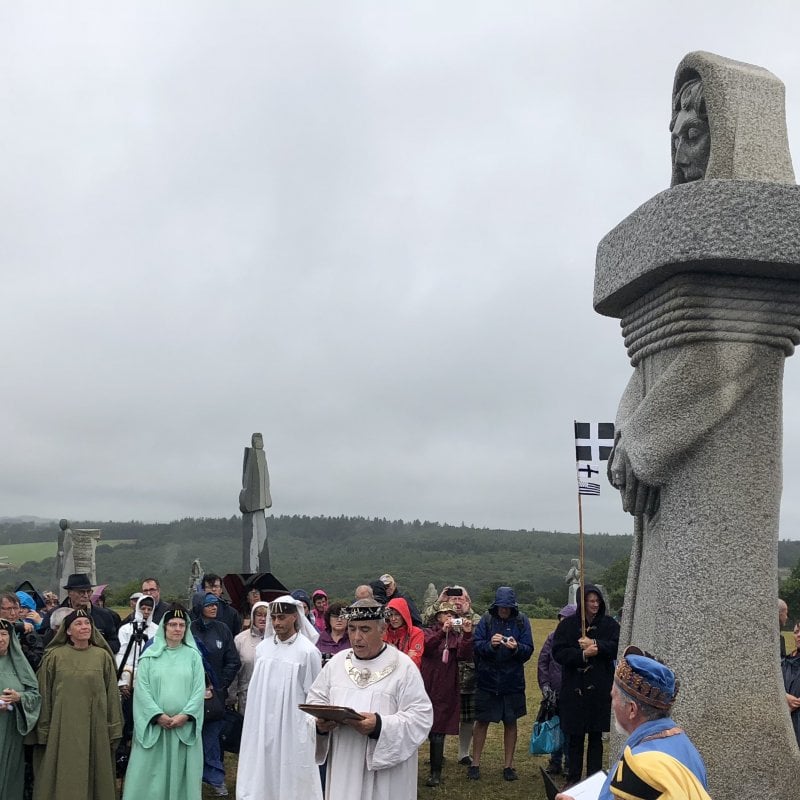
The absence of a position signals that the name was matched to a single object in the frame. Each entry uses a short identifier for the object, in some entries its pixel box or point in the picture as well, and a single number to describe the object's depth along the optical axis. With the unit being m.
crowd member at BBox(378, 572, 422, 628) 9.09
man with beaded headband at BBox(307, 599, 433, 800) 4.96
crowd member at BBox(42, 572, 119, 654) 8.78
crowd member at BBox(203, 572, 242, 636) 9.27
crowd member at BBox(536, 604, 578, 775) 8.88
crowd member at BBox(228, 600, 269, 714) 8.74
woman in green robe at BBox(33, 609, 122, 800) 6.84
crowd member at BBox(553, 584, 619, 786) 7.66
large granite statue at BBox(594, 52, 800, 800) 4.29
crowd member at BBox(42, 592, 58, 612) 13.08
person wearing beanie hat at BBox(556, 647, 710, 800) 2.73
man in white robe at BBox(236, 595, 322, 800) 7.04
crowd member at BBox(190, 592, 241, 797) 8.20
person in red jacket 7.97
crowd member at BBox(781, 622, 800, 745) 6.34
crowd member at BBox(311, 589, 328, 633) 10.11
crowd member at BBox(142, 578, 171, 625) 8.73
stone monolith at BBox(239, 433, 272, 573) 13.40
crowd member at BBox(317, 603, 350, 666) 8.35
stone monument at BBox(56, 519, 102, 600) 17.12
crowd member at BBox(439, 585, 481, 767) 8.93
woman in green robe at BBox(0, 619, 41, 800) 6.82
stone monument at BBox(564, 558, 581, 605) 15.21
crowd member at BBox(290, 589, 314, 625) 9.73
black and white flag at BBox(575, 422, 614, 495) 6.75
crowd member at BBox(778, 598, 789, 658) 6.65
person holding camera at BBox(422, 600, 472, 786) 8.49
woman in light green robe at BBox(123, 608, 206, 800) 7.06
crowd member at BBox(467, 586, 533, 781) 8.55
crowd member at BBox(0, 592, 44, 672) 7.60
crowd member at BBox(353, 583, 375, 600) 7.97
